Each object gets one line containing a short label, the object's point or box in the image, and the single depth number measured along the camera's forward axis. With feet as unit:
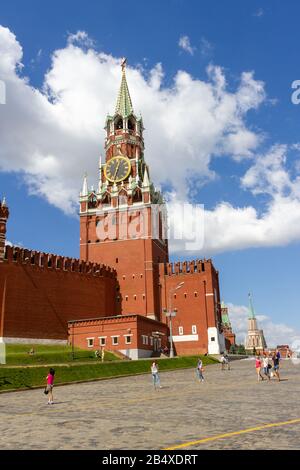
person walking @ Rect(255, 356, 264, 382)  94.12
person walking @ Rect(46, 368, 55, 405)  65.77
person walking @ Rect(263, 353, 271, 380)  97.97
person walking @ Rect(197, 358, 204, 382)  96.33
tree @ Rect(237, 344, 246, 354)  278.01
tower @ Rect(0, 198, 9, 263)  168.55
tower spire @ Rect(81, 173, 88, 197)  244.83
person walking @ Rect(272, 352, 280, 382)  95.29
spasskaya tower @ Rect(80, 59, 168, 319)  220.43
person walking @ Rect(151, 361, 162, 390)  84.20
